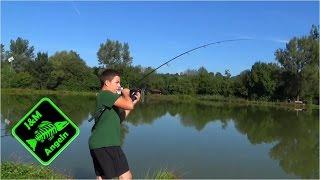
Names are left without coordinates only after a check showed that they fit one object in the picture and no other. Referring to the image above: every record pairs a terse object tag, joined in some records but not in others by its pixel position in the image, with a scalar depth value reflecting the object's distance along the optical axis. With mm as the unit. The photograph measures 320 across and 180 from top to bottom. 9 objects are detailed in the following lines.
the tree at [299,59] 24959
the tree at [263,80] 27767
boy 2378
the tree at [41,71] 29883
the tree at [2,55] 30003
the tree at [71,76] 30164
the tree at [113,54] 34396
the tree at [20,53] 32130
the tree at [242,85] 29733
